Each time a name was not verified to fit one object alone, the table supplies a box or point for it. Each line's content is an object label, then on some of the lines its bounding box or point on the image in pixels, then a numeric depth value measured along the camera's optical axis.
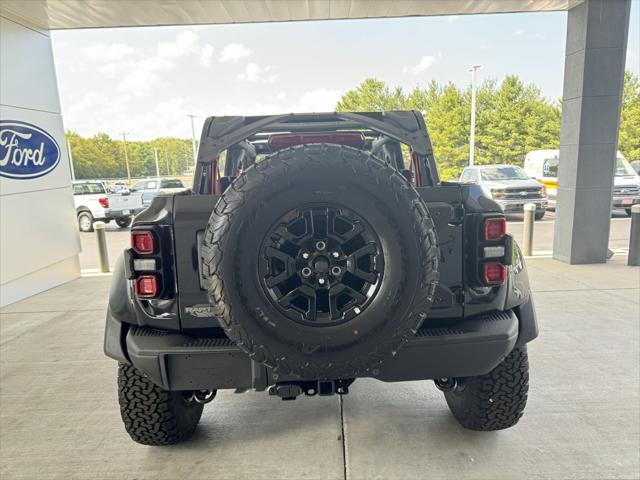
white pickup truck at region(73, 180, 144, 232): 13.73
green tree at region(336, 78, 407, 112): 34.34
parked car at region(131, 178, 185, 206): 17.28
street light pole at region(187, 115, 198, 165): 32.67
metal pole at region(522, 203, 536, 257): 7.36
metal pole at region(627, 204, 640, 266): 6.48
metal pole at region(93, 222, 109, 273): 7.34
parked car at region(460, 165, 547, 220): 12.46
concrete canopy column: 6.20
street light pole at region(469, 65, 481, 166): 23.18
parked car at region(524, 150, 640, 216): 12.27
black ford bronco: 1.65
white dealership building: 5.77
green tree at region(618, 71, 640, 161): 28.12
